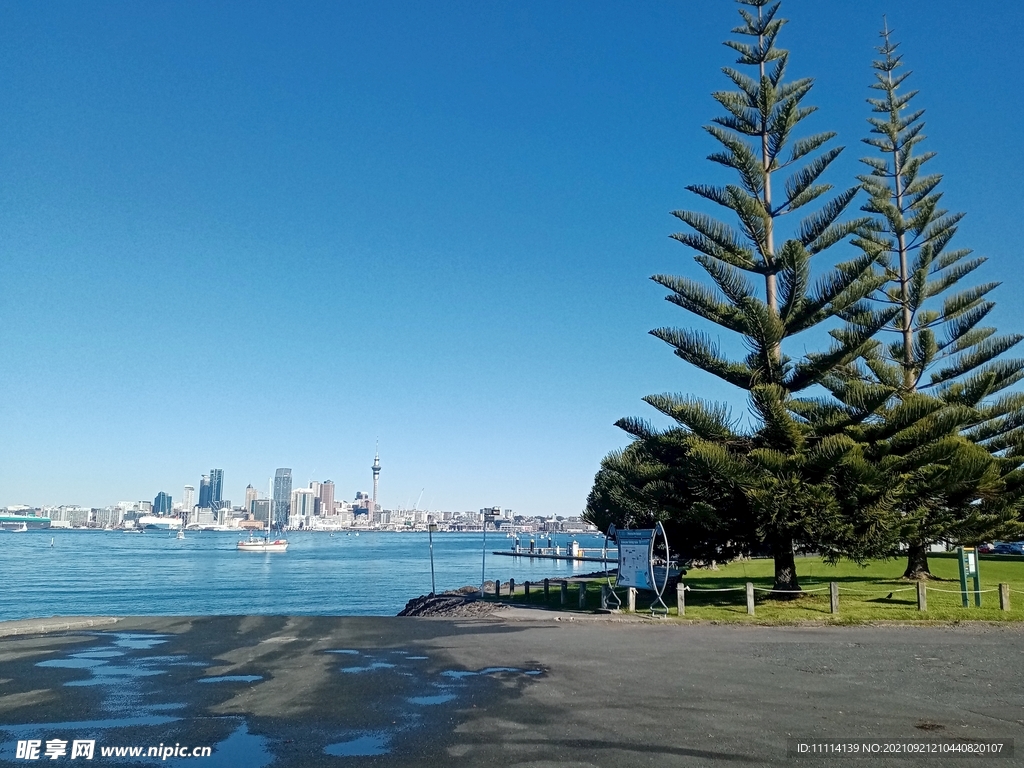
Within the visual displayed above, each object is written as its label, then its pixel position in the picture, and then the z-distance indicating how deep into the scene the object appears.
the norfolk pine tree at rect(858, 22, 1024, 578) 27.88
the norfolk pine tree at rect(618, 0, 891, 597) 19.86
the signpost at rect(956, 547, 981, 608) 20.00
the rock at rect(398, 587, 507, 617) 22.89
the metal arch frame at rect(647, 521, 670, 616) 19.22
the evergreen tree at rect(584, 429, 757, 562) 20.92
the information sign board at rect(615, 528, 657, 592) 19.70
